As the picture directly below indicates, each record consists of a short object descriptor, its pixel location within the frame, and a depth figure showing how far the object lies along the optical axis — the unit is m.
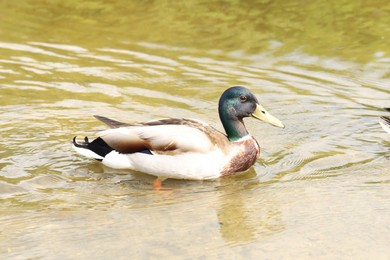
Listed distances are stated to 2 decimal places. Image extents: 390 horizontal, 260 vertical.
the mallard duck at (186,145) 15.32
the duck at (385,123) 16.79
